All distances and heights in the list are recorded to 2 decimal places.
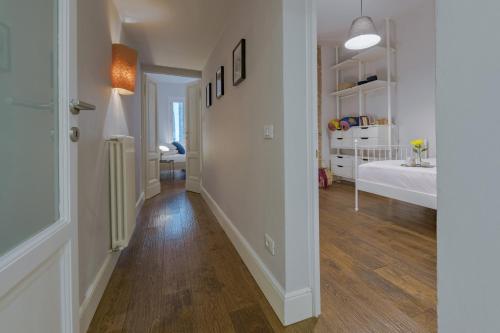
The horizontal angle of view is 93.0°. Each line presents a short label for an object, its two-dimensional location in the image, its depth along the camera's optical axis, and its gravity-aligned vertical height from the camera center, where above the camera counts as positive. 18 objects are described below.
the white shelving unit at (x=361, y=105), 4.16 +1.21
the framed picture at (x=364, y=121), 4.46 +0.87
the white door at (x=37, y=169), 0.57 +0.00
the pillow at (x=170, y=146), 7.68 +0.74
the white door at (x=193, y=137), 4.63 +0.62
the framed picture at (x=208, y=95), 3.48 +1.12
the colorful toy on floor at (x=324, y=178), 4.69 -0.23
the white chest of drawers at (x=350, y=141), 4.20 +0.48
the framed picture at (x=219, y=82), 2.77 +1.05
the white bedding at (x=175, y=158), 6.55 +0.30
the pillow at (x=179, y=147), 7.40 +0.68
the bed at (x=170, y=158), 6.61 +0.30
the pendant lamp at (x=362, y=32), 2.83 +1.65
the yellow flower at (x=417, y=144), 2.66 +0.25
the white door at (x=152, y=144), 4.24 +0.48
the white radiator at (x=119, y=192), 1.78 -0.18
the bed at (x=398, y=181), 2.23 -0.16
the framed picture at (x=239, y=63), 1.90 +0.89
